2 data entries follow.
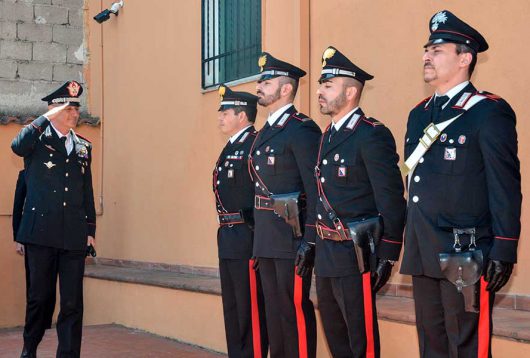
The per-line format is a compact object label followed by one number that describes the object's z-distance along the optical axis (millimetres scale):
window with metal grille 8125
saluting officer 6293
